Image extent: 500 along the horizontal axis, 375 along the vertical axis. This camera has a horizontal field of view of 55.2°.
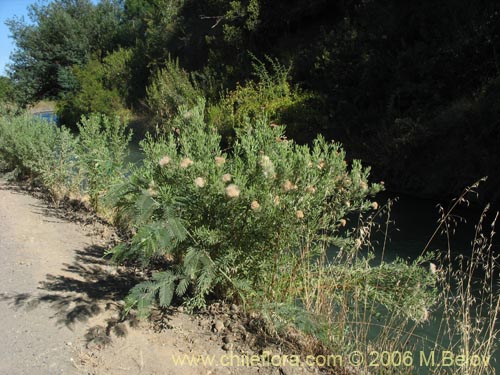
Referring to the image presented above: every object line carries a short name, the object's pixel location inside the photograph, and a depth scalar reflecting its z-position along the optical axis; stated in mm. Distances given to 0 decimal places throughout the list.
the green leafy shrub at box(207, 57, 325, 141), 12899
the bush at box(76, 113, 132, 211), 5340
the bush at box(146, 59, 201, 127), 17812
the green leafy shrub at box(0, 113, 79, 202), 7066
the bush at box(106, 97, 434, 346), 2918
